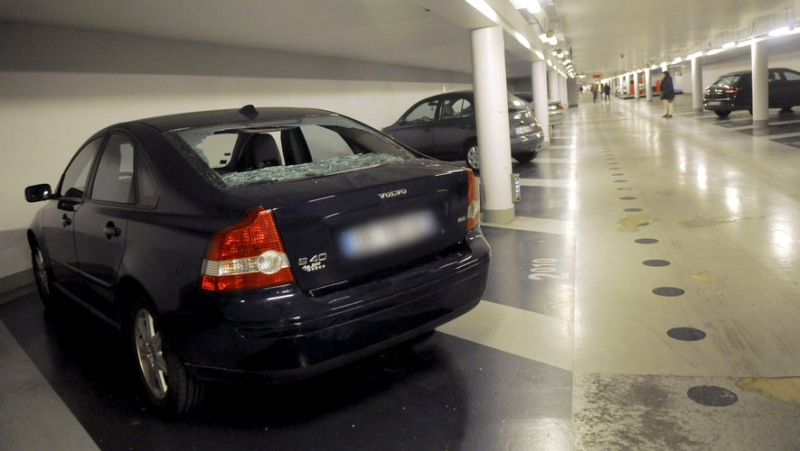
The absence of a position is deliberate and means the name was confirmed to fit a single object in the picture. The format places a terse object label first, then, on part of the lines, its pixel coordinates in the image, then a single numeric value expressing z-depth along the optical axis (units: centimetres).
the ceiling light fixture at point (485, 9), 664
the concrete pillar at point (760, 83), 1923
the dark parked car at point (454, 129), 1205
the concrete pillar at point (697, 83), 3000
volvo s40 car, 279
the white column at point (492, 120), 766
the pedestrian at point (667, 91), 2519
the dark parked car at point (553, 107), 2136
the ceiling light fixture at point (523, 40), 1101
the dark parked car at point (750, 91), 2159
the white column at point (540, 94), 1681
